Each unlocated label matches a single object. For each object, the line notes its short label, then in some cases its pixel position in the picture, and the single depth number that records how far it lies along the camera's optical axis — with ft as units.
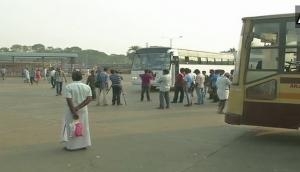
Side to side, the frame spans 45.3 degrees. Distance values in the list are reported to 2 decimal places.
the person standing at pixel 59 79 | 66.11
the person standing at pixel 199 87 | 52.76
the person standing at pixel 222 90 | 40.99
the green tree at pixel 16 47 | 337.59
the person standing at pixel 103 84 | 50.89
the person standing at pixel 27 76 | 107.99
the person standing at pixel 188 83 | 53.45
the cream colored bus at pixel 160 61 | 77.02
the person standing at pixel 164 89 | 46.91
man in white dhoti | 23.02
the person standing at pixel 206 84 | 56.86
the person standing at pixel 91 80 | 54.40
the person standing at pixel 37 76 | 106.75
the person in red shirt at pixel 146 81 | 56.01
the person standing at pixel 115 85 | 50.41
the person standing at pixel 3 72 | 134.85
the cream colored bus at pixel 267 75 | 25.75
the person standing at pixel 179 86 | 54.61
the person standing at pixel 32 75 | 103.26
